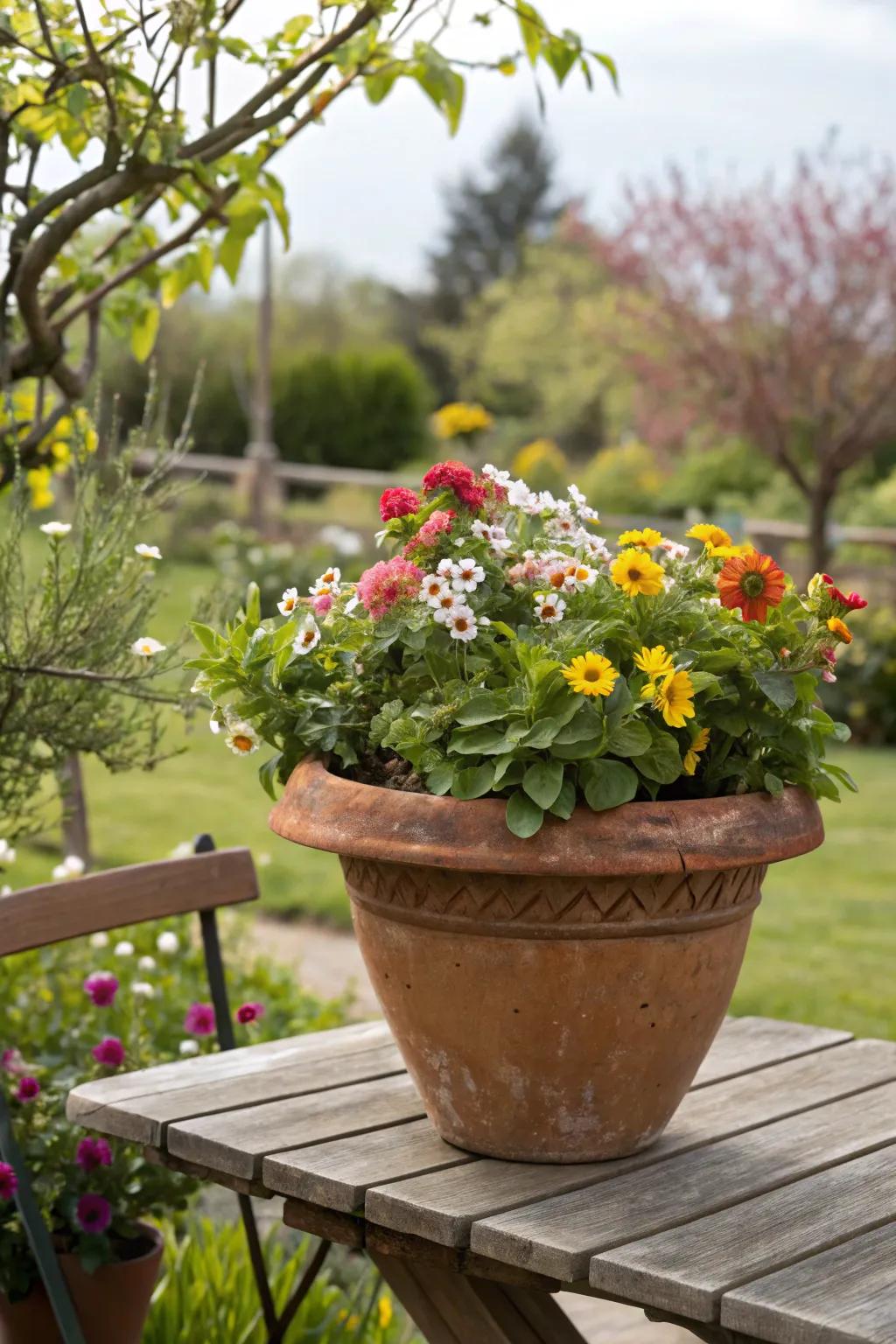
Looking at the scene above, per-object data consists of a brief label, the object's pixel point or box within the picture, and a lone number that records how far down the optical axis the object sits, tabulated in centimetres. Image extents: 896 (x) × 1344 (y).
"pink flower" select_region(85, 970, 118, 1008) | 253
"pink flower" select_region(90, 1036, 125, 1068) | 238
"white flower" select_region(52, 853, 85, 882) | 324
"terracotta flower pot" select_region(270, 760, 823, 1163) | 146
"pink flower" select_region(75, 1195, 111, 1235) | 218
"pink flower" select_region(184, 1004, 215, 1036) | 262
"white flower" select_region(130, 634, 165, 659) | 210
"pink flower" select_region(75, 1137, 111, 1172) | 223
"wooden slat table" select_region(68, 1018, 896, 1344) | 127
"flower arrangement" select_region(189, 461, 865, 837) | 147
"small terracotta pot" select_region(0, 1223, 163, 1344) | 216
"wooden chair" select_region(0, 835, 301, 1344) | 173
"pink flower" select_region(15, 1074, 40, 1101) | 237
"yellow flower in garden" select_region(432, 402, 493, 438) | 1255
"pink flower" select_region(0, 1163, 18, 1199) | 204
